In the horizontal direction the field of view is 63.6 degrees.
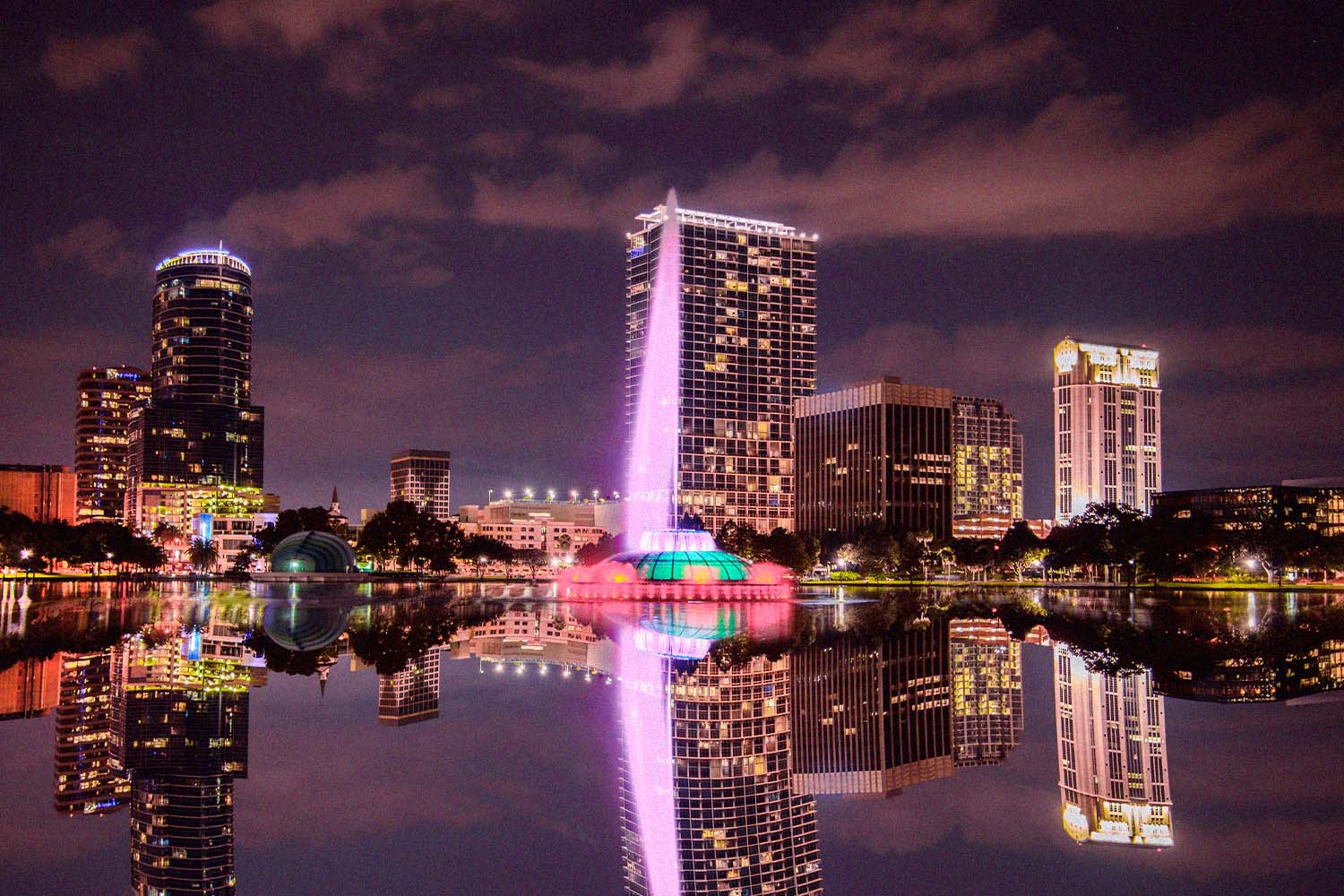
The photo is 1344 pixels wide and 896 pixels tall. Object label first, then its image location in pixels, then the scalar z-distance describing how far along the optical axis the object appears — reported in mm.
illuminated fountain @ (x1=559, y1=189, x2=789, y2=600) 85375
